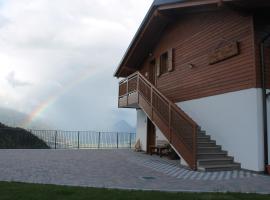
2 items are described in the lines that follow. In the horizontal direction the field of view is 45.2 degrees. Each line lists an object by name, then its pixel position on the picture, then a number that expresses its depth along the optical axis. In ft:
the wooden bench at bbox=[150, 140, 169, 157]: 44.38
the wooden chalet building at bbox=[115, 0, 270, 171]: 30.42
